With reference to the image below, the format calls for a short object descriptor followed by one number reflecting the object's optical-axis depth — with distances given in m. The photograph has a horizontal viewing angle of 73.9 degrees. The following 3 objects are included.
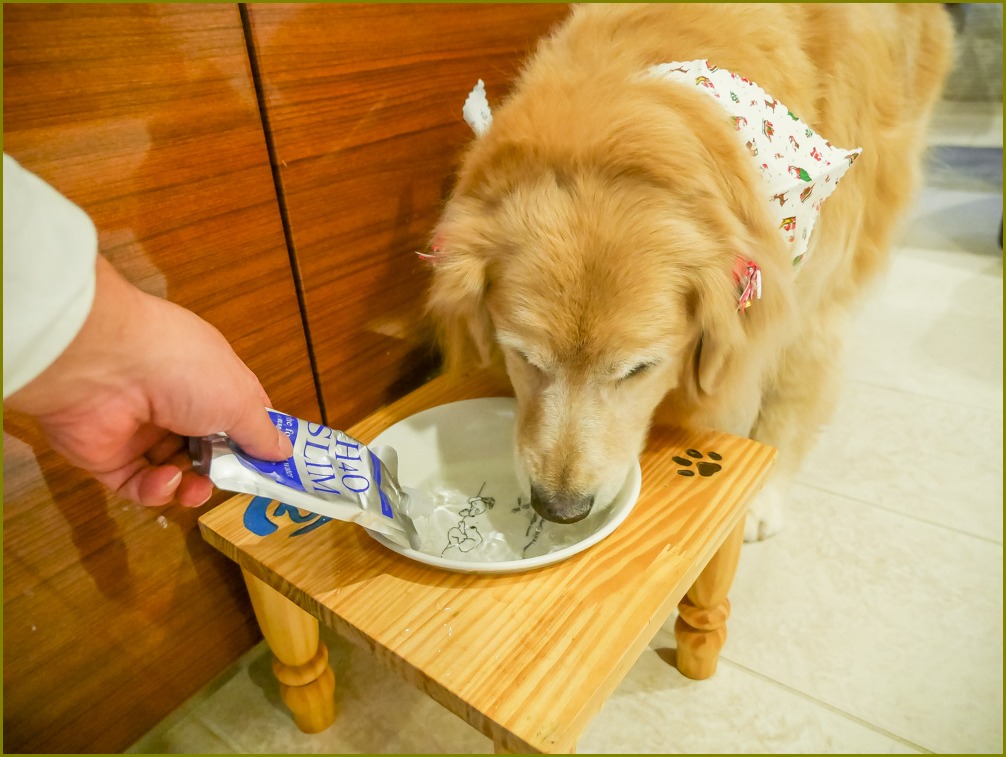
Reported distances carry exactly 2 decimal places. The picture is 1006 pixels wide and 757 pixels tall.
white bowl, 0.93
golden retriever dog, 0.84
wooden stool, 0.67
